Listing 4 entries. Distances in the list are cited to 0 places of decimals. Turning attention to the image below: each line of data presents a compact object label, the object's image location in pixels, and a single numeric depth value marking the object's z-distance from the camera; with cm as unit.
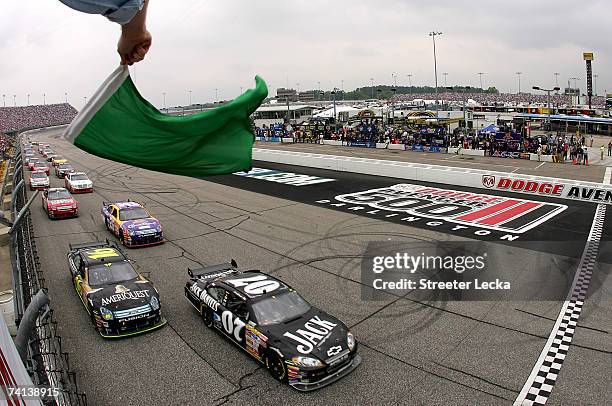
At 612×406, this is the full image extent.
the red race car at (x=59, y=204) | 1995
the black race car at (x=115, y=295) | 927
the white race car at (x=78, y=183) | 2643
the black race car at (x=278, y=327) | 753
